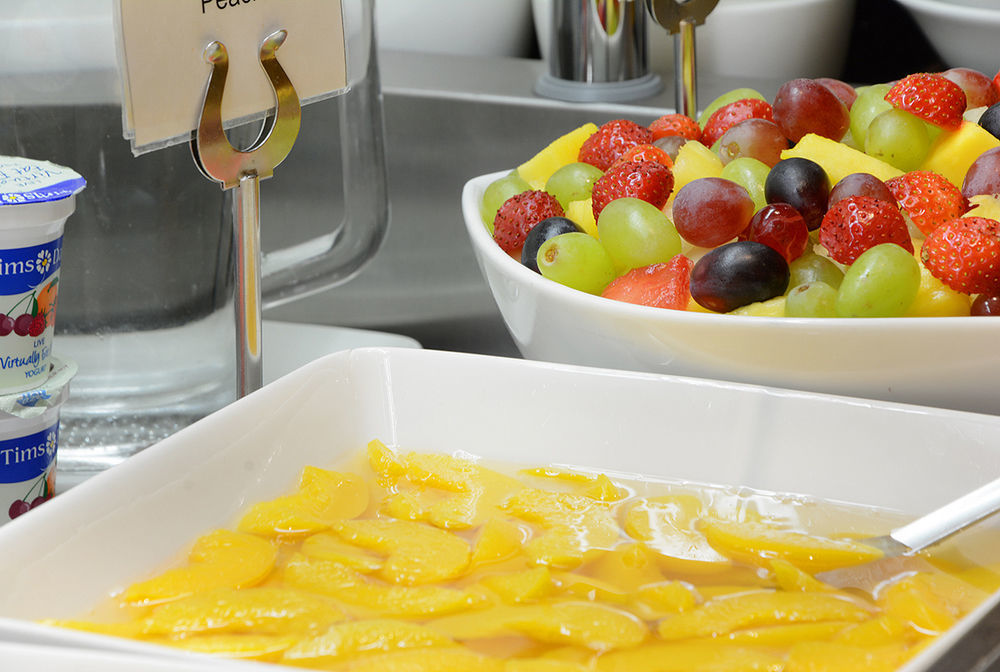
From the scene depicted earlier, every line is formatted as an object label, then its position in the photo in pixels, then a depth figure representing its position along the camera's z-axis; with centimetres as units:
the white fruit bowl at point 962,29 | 113
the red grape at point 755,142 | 80
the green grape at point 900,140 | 78
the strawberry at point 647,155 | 80
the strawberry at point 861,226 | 73
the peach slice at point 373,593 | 65
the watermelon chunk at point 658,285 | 74
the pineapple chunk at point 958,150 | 78
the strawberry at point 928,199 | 75
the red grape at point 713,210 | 75
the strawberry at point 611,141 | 82
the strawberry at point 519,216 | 79
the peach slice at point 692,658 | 63
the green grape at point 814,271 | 75
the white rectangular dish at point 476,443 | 67
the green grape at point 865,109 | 81
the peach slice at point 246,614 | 64
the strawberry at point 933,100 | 78
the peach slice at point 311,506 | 69
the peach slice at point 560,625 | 64
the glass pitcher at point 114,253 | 76
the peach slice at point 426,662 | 62
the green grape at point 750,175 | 78
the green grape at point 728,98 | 86
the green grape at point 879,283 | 71
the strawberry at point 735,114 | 83
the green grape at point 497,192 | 81
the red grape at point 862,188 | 75
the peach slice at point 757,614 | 64
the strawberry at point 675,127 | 84
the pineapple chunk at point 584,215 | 80
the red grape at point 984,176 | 75
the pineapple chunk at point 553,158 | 85
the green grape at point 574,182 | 81
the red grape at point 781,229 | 74
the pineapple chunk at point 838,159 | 78
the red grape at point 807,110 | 81
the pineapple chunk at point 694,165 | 80
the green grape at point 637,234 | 76
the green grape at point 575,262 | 76
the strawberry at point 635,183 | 78
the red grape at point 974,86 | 82
